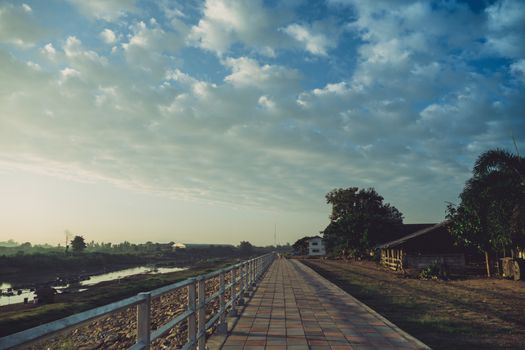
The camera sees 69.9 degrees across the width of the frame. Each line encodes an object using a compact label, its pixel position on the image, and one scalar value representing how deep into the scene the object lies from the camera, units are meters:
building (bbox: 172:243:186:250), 182.85
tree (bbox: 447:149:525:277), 19.27
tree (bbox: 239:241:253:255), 182.88
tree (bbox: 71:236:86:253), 116.06
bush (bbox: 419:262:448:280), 23.71
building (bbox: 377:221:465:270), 27.89
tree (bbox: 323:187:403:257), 42.97
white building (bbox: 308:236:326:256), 93.78
